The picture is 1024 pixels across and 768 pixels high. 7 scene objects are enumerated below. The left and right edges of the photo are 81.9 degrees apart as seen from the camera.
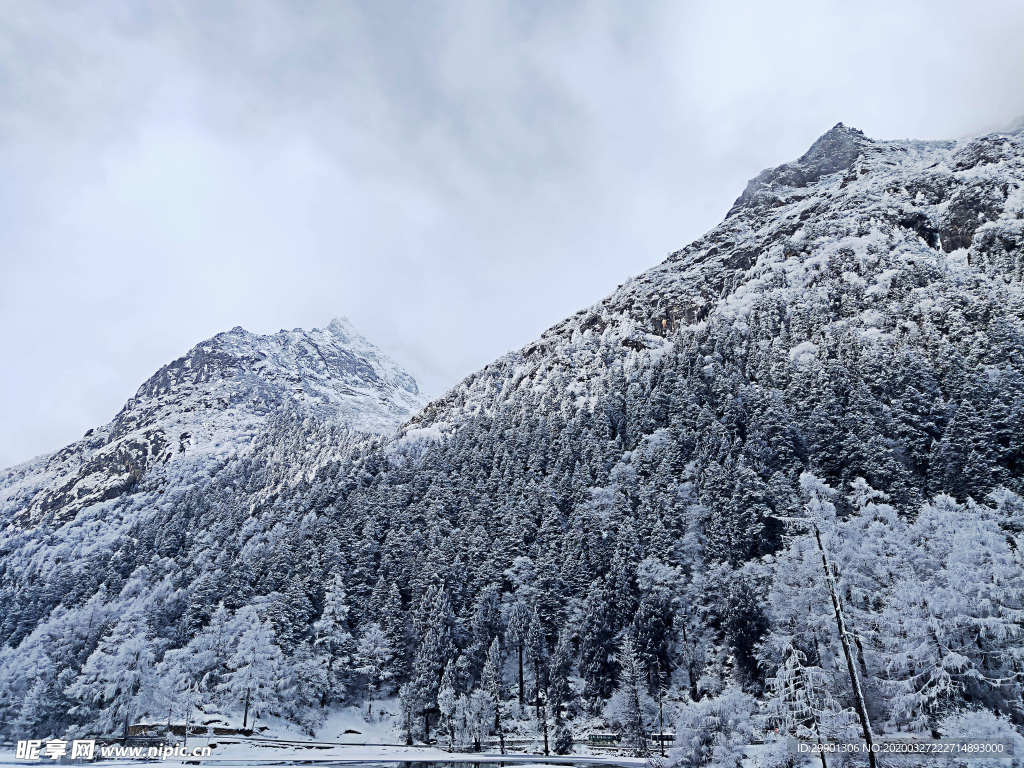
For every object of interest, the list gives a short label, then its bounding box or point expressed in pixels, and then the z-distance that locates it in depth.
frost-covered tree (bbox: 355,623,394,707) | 69.88
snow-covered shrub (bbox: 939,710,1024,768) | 28.12
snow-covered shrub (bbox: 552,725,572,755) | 51.88
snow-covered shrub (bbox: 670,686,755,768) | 34.53
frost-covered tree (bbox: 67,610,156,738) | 57.44
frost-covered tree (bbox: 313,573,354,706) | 68.50
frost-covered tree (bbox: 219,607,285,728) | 61.38
